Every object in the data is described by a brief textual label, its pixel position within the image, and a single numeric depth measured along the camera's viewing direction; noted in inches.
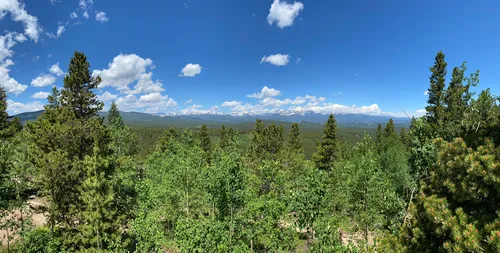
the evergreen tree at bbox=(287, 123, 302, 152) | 2228.1
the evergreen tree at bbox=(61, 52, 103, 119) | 949.2
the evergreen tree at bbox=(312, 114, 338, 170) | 1839.3
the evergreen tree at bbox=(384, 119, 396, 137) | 2427.2
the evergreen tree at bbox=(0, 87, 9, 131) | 1315.2
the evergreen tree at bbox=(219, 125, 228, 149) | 2334.5
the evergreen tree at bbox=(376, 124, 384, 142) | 2412.0
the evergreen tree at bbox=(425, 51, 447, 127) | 1163.2
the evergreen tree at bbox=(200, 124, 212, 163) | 2301.1
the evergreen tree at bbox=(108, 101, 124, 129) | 2134.6
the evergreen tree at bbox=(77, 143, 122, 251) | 611.2
